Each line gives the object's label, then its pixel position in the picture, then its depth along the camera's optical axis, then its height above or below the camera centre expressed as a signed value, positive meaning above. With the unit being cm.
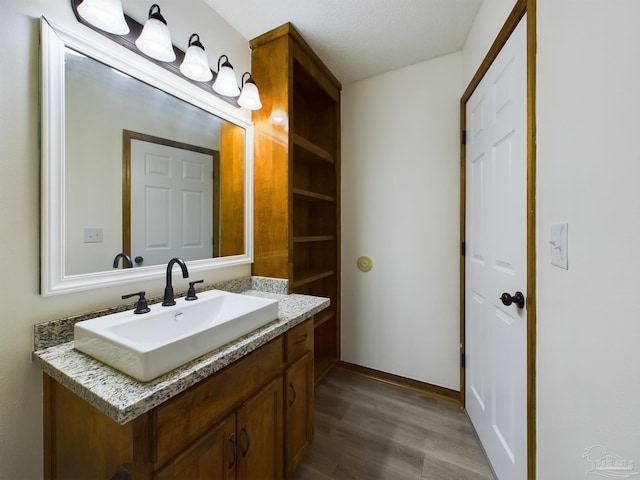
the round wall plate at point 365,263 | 208 -19
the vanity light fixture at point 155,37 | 102 +85
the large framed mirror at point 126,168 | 84 +32
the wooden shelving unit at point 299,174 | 157 +51
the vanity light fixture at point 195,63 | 118 +86
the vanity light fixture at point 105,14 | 87 +81
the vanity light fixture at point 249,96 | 146 +86
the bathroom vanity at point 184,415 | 62 -53
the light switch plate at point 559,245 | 73 -1
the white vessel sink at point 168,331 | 65 -30
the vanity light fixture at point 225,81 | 134 +87
